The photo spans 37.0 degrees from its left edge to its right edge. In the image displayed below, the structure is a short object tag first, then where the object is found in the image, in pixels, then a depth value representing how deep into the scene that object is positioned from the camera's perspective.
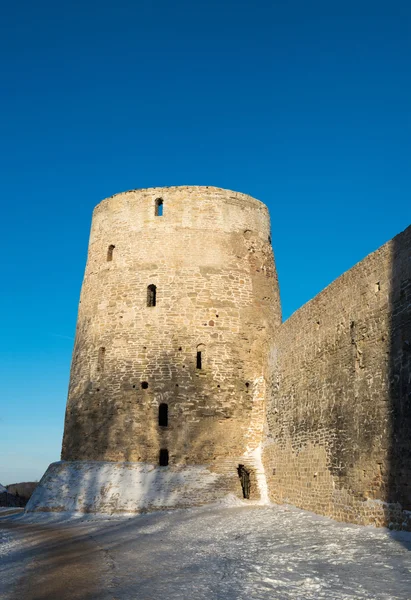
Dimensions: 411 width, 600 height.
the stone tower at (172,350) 18.02
